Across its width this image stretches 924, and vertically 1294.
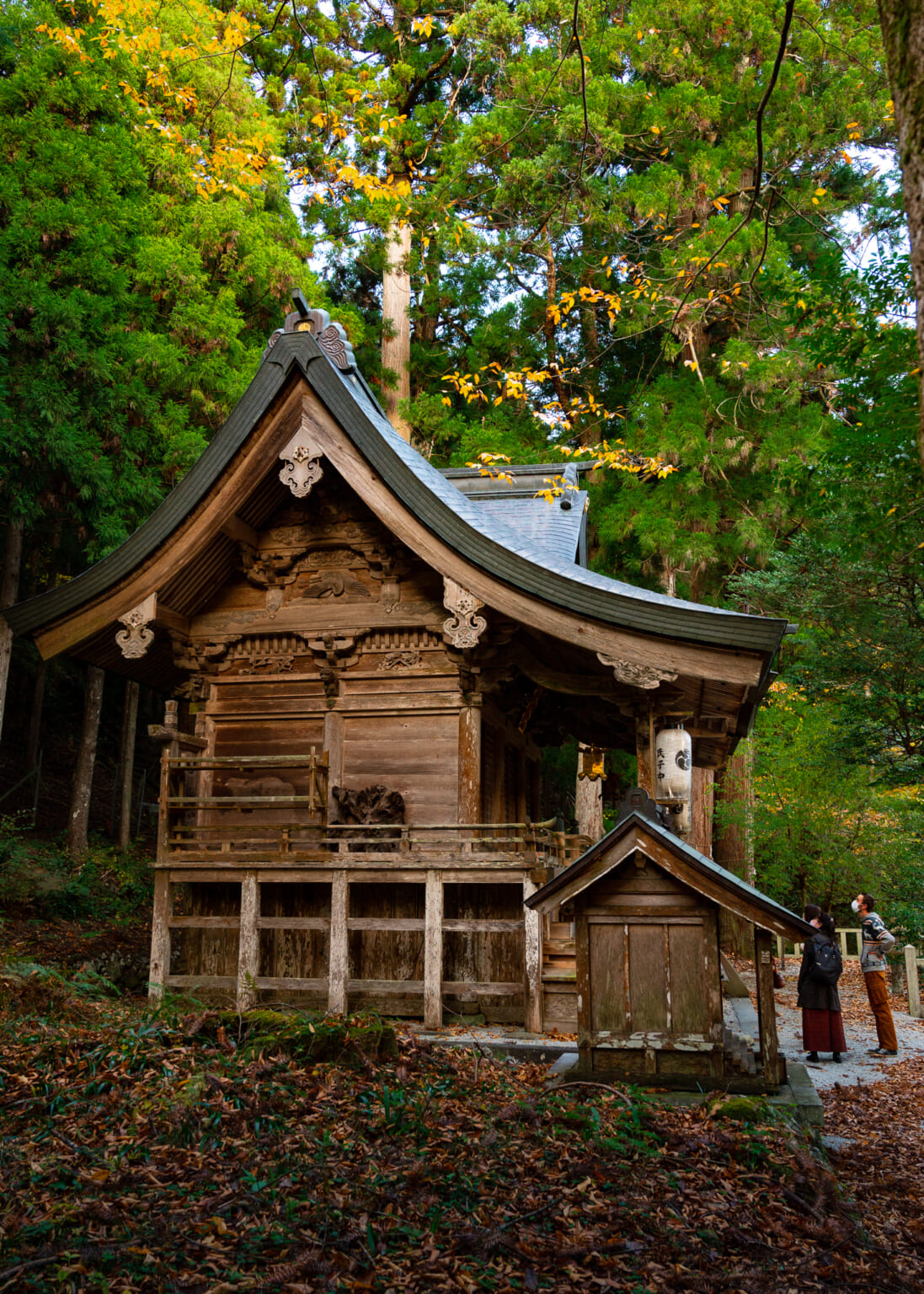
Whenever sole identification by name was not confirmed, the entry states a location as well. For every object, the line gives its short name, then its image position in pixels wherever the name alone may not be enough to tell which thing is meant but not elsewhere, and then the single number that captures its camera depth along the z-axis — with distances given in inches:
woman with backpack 367.6
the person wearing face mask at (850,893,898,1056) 393.1
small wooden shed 245.6
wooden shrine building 382.6
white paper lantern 363.3
